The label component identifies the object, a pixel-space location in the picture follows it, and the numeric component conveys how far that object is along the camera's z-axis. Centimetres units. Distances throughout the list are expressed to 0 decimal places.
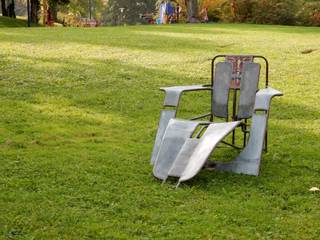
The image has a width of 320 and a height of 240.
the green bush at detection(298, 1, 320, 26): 3419
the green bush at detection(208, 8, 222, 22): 3838
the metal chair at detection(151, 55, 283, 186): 575
